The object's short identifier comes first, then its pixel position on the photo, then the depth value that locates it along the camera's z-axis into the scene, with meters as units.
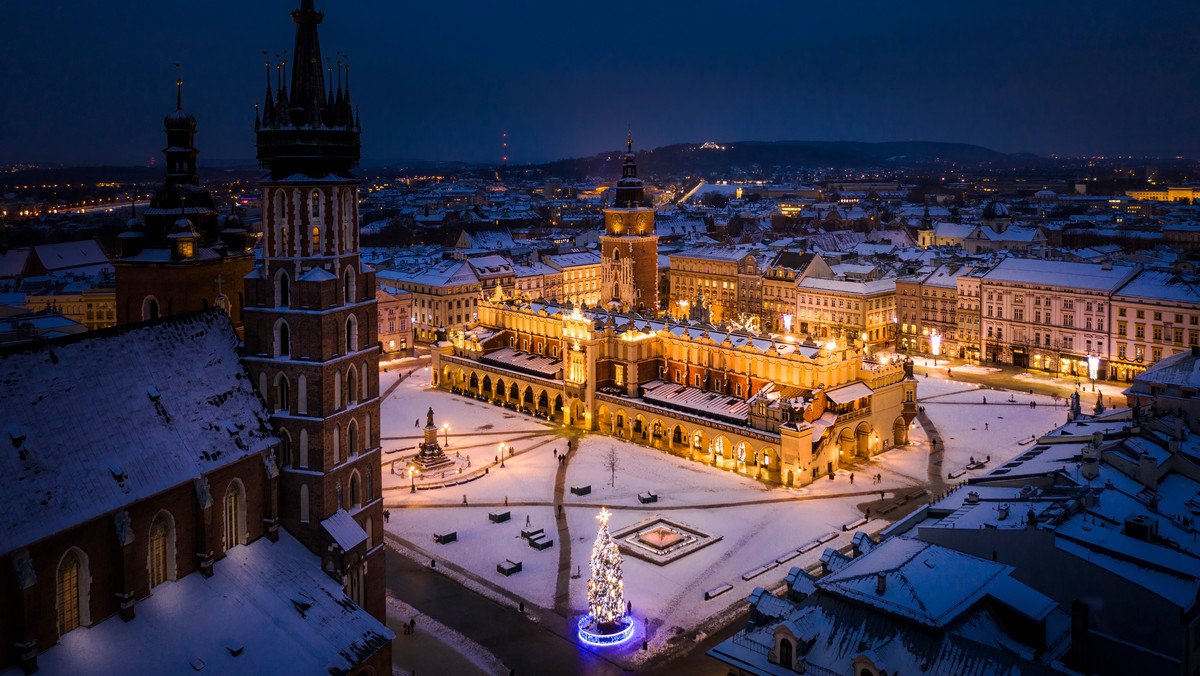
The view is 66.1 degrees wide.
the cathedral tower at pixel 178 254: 49.53
